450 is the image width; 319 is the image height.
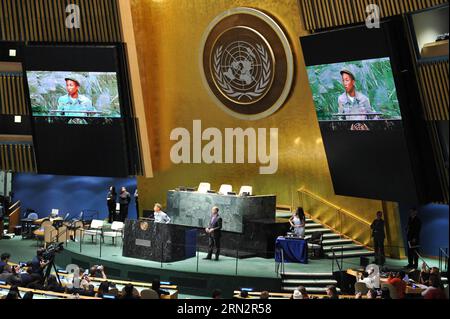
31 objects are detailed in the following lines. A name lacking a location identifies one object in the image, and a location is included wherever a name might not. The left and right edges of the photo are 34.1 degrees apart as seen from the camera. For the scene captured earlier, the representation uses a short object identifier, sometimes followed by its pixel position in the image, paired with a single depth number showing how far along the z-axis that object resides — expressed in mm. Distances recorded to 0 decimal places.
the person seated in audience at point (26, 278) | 13086
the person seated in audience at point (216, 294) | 10258
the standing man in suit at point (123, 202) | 20469
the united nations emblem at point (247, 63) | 18078
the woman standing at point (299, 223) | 15922
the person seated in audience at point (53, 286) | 12203
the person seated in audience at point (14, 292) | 10129
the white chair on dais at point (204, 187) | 17750
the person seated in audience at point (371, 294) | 10940
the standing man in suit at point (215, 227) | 15680
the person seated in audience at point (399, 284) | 11857
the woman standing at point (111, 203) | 20953
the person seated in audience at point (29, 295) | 10205
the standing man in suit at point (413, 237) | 15203
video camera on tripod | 14719
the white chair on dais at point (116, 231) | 18145
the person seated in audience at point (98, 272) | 14055
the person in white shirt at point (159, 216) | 16325
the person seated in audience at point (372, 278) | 13070
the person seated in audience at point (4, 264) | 13775
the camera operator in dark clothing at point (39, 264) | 13748
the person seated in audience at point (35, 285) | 12508
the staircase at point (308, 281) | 14609
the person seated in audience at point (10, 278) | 13009
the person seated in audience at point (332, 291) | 11078
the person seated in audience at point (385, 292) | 11531
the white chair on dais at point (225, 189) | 17578
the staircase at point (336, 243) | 16750
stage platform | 14656
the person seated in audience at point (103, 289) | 11709
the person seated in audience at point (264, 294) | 10727
